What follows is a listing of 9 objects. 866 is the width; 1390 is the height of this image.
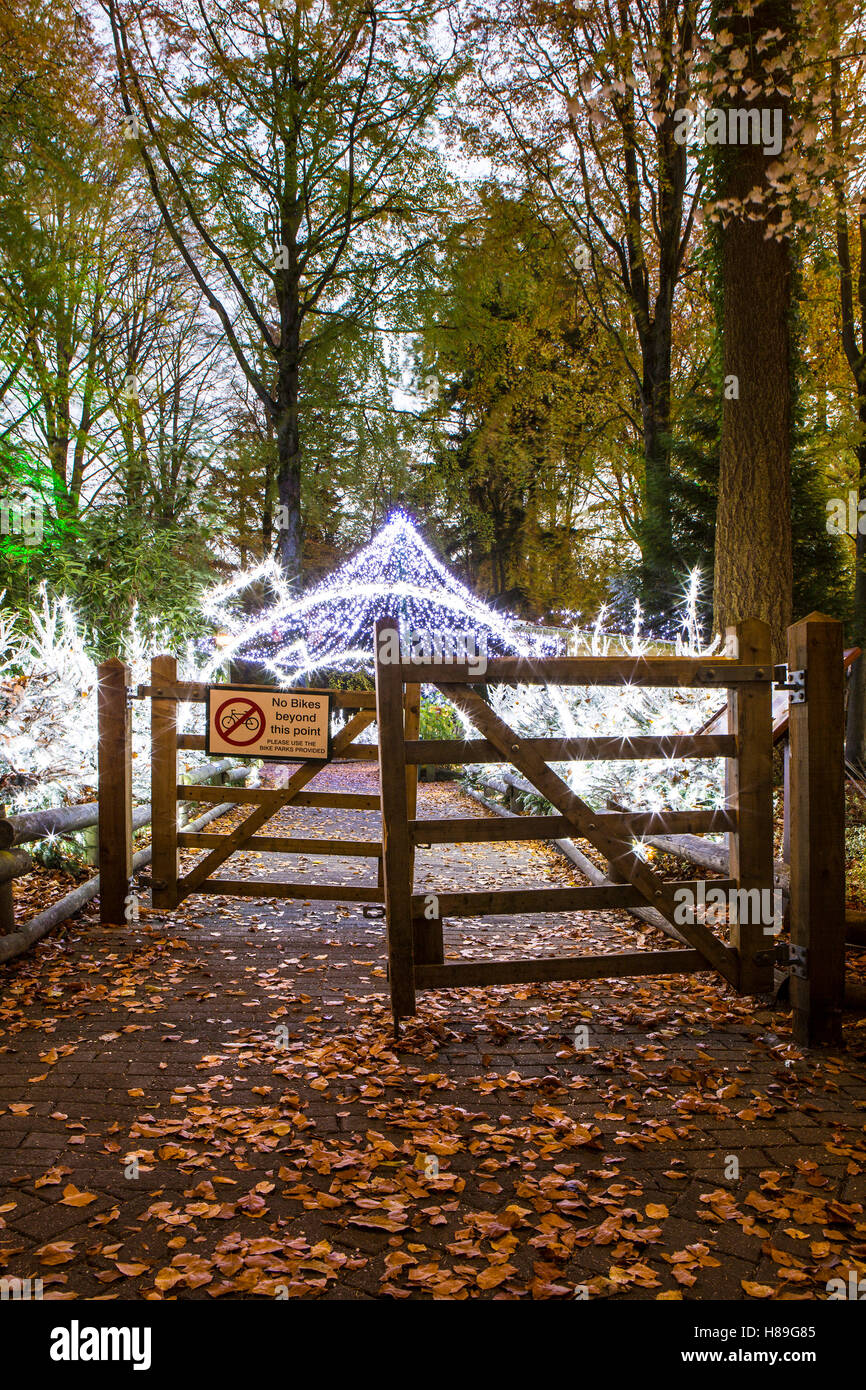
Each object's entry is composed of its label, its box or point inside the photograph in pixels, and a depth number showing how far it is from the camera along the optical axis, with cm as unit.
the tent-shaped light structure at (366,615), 1580
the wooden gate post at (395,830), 393
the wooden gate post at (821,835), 378
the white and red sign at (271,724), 546
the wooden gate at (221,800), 568
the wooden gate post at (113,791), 576
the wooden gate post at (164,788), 570
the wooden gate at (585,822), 395
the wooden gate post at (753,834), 417
